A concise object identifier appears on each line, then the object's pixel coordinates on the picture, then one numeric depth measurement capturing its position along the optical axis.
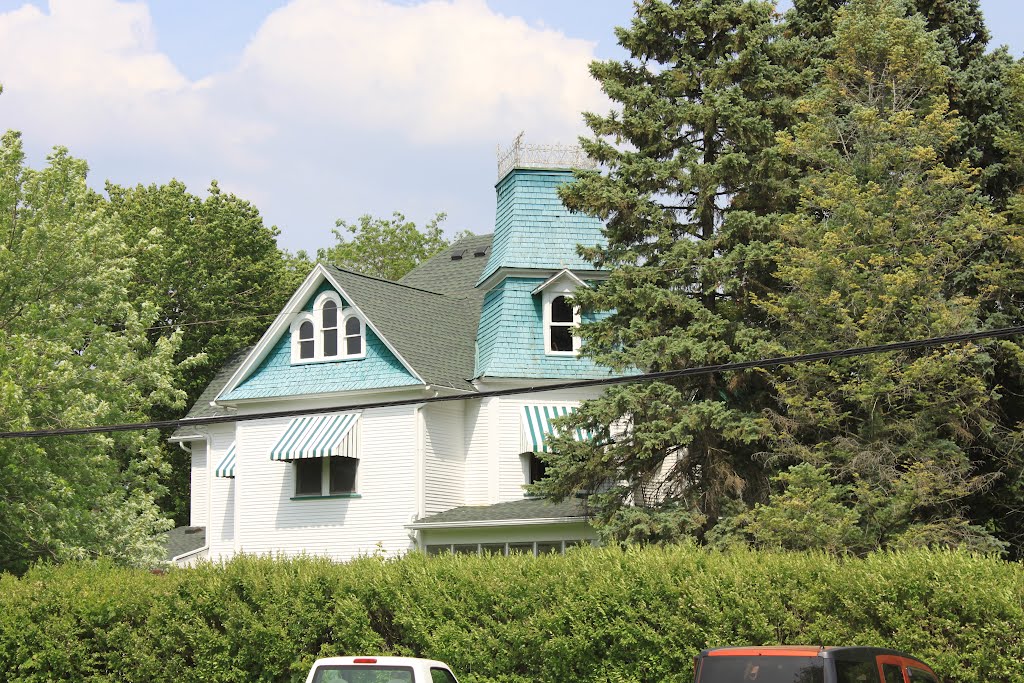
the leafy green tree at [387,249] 63.06
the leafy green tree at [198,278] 49.31
